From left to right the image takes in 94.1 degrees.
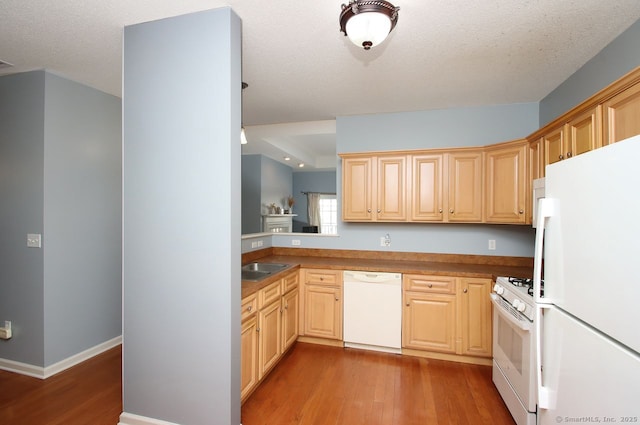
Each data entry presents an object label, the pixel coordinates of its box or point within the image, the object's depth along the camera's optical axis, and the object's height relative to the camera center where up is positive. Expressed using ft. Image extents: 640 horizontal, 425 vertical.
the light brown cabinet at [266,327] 6.82 -3.15
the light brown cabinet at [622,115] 4.64 +1.61
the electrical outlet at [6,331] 8.35 -3.41
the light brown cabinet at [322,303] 9.96 -3.12
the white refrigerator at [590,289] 3.10 -0.97
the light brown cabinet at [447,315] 8.81 -3.14
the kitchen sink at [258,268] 9.40 -2.00
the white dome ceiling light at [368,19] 4.78 +3.14
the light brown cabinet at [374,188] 10.27 +0.82
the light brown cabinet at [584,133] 5.52 +1.59
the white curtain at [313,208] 26.55 +0.25
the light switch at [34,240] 8.02 -0.83
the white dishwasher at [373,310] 9.46 -3.21
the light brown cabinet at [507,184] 8.62 +0.84
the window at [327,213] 27.11 -0.19
